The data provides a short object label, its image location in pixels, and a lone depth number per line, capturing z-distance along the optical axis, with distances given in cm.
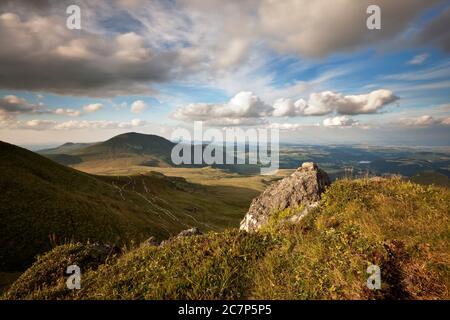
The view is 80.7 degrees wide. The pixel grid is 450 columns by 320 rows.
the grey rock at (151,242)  1371
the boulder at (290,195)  1569
